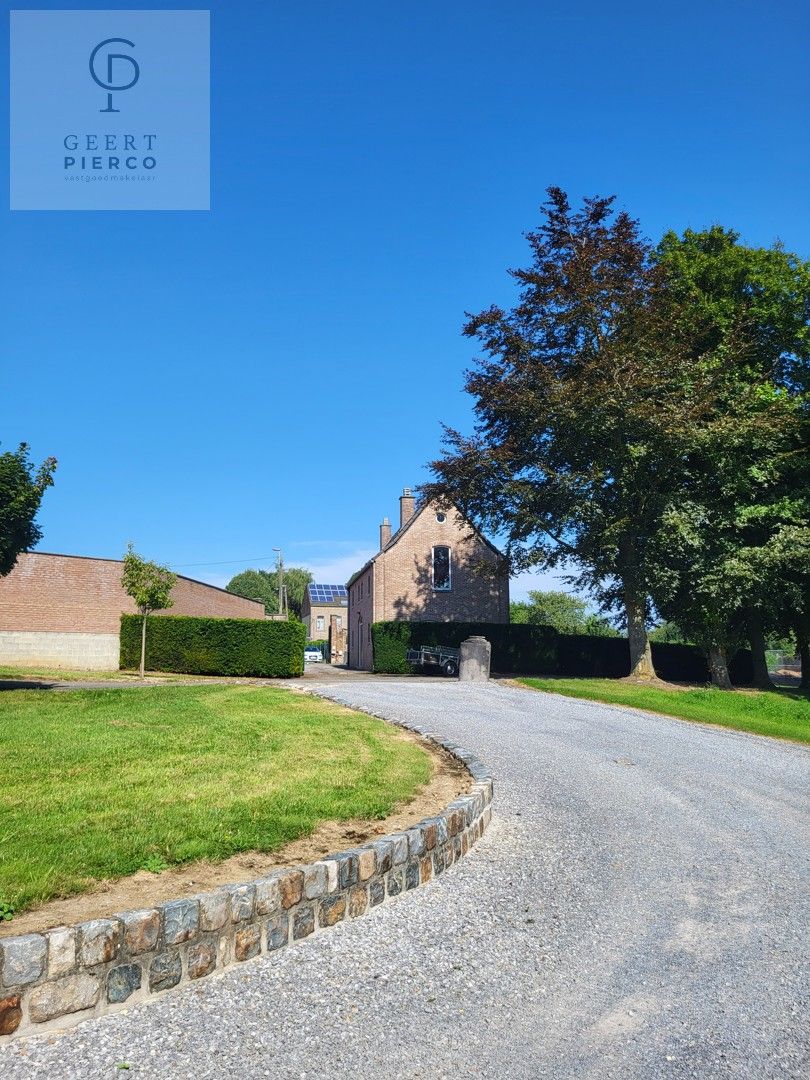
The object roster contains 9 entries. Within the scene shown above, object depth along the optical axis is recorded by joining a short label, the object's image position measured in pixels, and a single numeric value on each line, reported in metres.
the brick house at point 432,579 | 38.53
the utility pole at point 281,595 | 55.19
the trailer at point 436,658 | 32.94
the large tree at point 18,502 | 16.84
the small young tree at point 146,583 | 26.80
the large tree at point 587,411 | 24.50
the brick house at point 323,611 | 74.94
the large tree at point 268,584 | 108.19
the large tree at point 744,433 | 24.52
